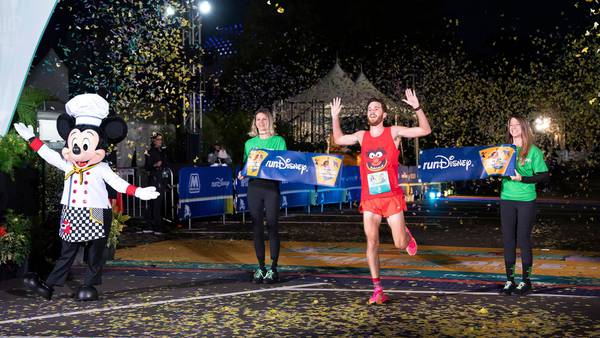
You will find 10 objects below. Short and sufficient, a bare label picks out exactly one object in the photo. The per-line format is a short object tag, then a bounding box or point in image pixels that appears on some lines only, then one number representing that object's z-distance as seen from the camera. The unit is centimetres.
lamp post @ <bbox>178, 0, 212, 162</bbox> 2019
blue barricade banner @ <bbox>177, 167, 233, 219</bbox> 1842
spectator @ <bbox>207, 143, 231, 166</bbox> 2497
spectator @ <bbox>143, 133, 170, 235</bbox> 1730
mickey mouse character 908
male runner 873
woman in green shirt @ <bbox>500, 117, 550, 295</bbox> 926
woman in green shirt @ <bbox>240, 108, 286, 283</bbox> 1020
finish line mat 1080
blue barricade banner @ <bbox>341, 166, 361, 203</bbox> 2548
